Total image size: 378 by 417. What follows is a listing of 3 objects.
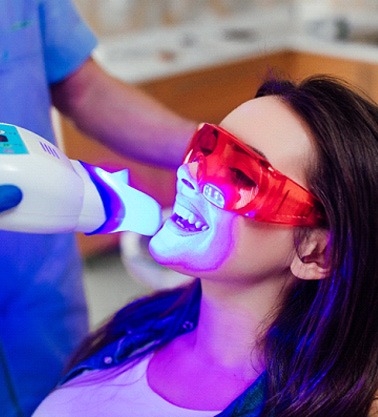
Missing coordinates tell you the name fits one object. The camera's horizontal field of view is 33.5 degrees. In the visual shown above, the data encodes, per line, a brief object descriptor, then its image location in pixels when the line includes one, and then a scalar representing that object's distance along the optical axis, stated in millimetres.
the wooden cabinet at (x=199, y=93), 2662
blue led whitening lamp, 751
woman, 853
